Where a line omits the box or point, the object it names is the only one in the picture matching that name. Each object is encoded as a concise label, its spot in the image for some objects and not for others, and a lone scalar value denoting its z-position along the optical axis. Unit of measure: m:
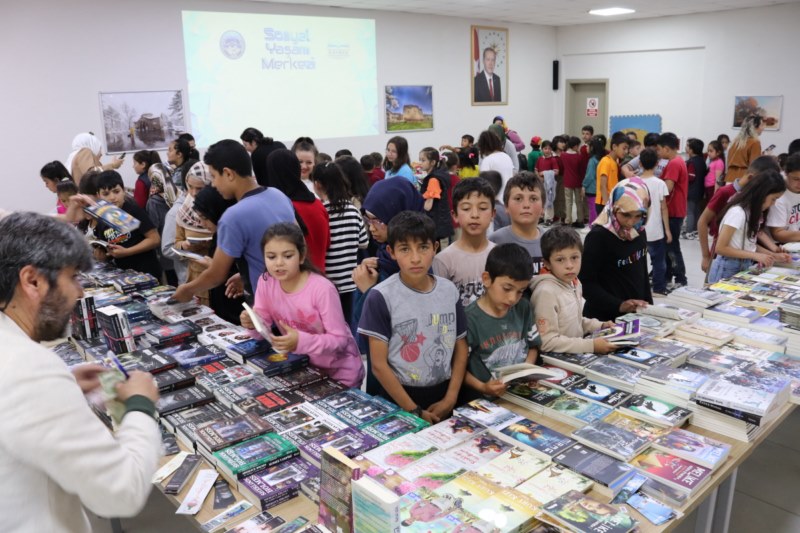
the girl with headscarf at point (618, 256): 2.96
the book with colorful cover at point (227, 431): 1.93
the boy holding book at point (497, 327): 2.34
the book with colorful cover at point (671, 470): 1.74
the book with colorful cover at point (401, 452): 1.82
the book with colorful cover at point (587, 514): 1.53
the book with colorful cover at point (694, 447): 1.84
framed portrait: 11.66
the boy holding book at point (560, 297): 2.59
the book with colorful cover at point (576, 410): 2.11
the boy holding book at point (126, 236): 4.15
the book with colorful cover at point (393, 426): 1.98
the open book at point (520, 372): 2.19
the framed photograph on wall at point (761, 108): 10.37
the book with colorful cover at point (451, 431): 1.96
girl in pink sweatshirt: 2.51
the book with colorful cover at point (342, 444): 1.87
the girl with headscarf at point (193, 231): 3.55
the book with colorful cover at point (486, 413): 2.08
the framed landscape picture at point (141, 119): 7.43
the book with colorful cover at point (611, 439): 1.89
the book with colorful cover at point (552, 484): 1.69
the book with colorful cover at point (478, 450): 1.86
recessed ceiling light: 10.62
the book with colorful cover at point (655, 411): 2.09
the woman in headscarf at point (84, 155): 5.82
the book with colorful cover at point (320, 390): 2.29
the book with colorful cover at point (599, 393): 2.23
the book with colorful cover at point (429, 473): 1.71
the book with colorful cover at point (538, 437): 1.91
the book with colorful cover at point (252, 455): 1.79
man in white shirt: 1.15
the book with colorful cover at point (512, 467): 1.76
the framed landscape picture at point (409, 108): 10.41
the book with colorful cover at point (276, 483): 1.70
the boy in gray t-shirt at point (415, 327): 2.27
